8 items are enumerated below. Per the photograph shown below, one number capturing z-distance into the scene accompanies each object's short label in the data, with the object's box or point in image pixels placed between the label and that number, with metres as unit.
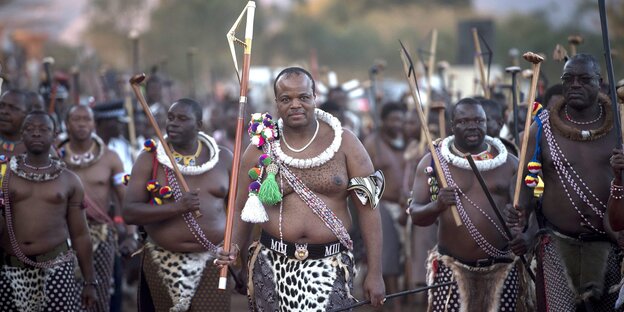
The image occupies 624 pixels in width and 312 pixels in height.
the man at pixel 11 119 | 19.12
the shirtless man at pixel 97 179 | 20.66
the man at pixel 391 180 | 26.02
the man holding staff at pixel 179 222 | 17.12
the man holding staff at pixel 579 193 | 15.59
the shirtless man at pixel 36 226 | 17.14
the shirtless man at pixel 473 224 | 16.58
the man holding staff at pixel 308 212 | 14.04
